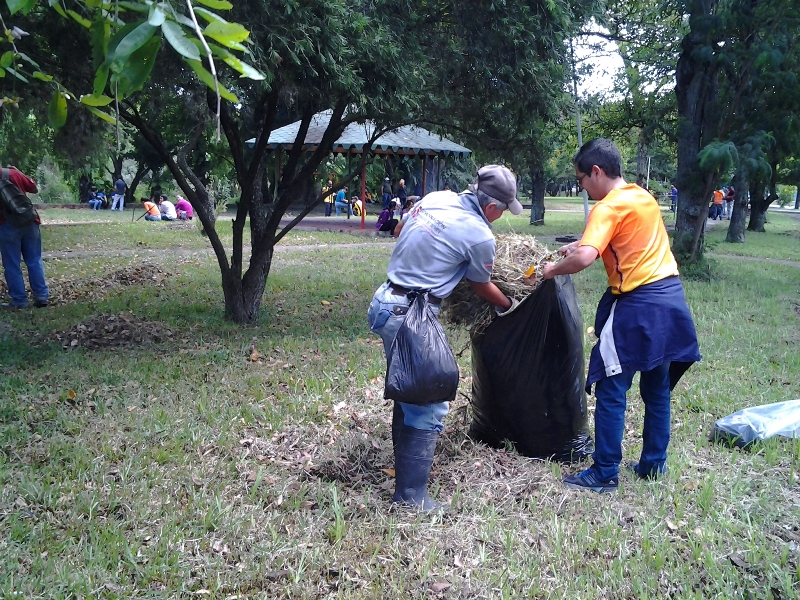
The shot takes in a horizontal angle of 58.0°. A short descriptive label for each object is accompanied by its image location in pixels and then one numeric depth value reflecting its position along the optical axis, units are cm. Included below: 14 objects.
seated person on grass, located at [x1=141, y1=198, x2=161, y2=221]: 2477
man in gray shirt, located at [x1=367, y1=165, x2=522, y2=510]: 352
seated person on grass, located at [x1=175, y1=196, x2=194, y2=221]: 2623
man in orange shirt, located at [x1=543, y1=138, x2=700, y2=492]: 364
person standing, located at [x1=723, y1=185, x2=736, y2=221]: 3284
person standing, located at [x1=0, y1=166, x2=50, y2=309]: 840
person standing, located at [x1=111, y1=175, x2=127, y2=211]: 3148
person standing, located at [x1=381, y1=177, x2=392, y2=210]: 2733
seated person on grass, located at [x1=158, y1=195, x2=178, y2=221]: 2530
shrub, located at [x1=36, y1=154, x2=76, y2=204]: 3753
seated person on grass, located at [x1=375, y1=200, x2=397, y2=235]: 2053
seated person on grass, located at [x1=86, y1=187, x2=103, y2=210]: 3292
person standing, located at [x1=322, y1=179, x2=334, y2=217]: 2960
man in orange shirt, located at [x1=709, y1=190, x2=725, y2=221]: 3145
